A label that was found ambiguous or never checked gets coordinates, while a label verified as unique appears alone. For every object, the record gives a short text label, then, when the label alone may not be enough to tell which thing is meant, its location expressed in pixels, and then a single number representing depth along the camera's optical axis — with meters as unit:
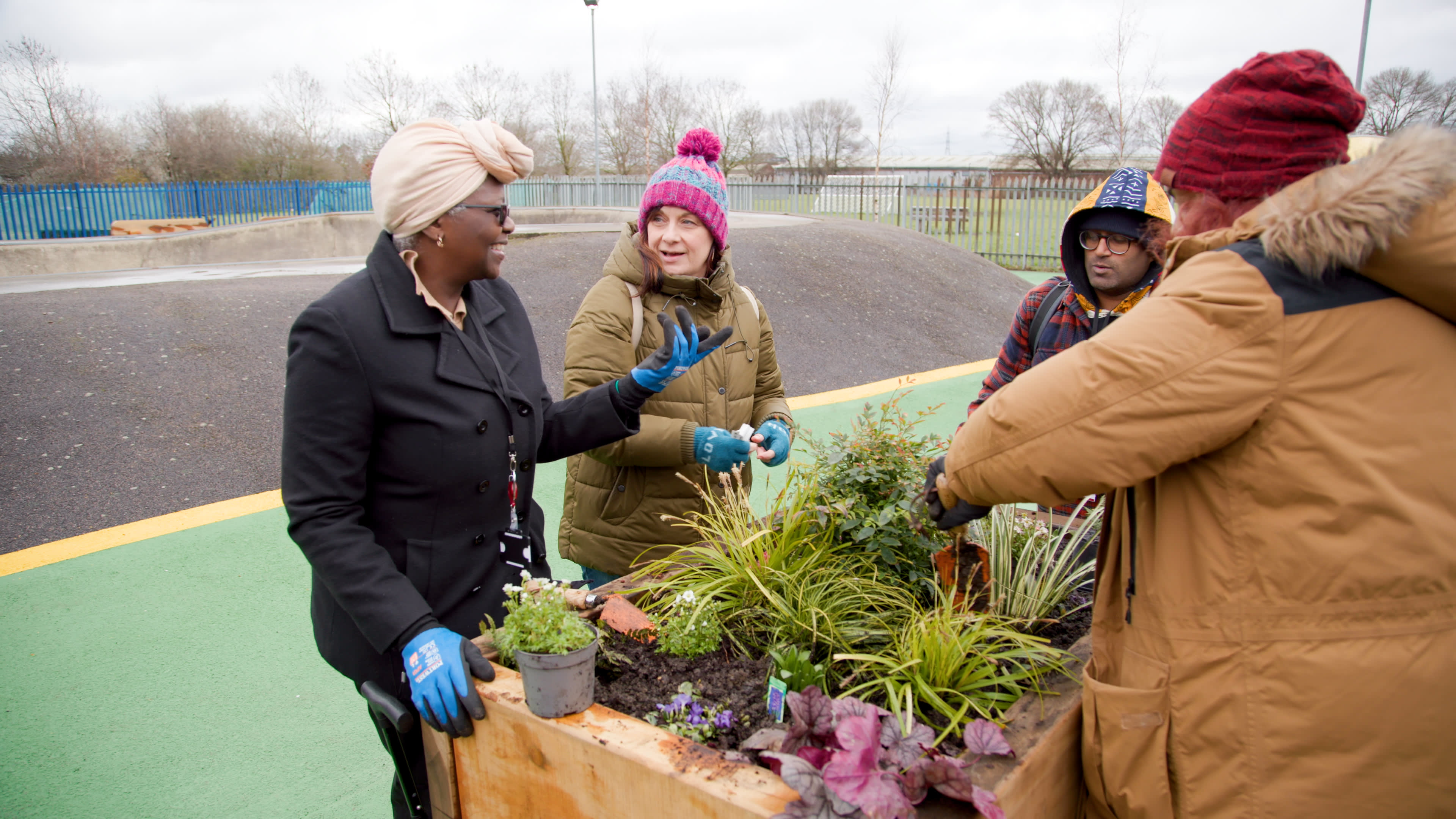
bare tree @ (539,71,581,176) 40.62
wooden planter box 1.49
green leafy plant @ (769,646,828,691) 1.75
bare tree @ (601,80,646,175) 40.16
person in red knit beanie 1.22
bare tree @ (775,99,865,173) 53.84
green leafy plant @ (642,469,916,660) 2.03
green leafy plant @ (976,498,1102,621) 2.19
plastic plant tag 1.73
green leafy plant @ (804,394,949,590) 2.16
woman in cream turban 1.77
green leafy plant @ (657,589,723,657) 2.01
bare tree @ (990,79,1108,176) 42.59
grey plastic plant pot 1.63
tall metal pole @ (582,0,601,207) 23.98
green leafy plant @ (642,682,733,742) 1.70
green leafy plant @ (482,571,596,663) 1.67
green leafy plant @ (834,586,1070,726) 1.76
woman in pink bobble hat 2.62
